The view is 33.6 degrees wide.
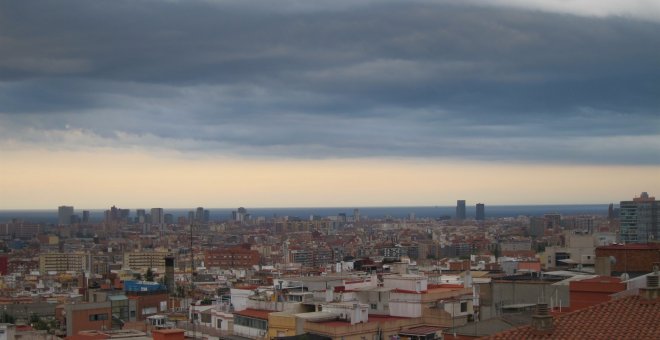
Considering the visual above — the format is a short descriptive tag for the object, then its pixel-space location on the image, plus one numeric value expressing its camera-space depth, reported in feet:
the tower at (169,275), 302.49
